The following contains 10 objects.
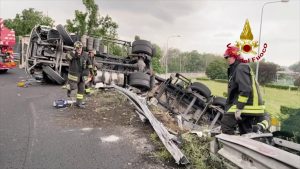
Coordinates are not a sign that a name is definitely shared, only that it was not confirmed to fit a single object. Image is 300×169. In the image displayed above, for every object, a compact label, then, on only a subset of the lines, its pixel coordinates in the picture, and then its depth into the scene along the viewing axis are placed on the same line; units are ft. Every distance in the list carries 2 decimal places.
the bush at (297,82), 95.90
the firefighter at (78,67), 15.88
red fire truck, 31.64
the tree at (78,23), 51.67
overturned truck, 23.55
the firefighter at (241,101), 8.85
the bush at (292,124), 14.06
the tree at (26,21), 78.66
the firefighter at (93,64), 17.18
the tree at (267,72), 101.36
